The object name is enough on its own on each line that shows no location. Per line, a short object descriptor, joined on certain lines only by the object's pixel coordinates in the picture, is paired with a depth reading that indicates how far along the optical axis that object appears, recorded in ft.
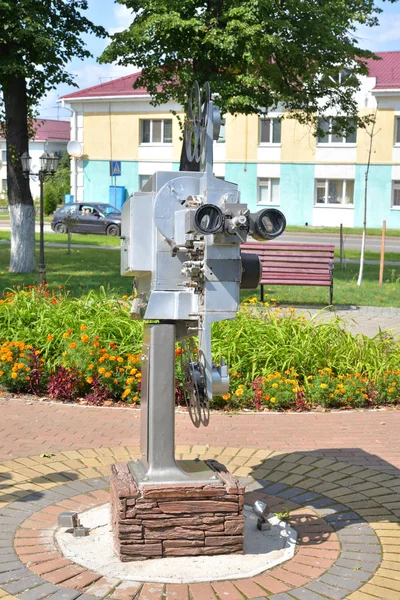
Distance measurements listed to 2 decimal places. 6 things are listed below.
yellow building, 138.31
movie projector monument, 14.32
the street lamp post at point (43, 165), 58.39
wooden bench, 48.32
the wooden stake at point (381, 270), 56.70
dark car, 117.19
